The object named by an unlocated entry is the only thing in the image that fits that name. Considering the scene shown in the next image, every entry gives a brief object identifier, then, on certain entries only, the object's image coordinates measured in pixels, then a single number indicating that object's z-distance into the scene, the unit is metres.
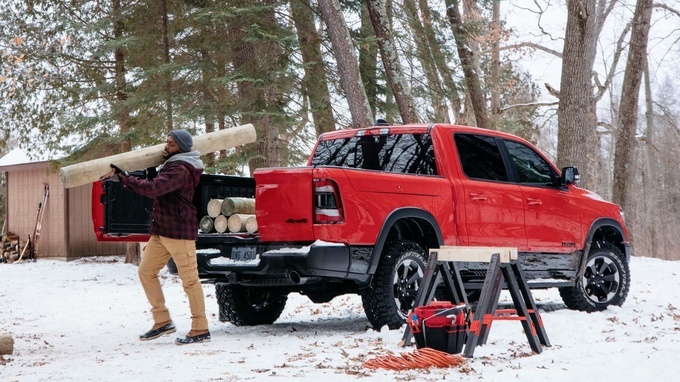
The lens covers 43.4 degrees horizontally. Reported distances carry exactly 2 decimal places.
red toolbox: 6.65
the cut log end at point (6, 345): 7.65
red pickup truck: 7.80
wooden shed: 25.08
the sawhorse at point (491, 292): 6.86
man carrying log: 7.93
